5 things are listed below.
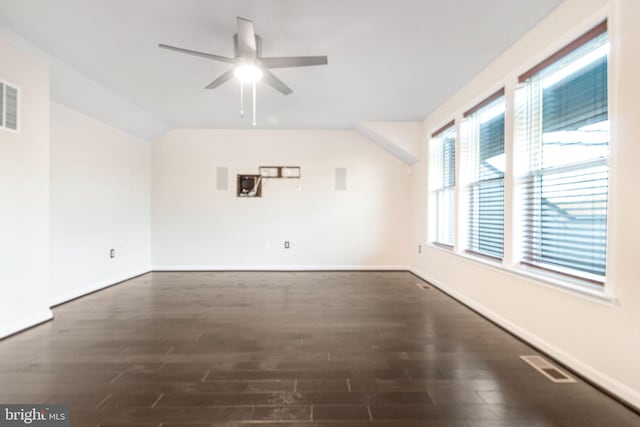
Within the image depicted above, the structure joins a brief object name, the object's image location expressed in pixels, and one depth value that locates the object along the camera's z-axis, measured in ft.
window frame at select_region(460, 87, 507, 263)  9.18
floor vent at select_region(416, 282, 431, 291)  13.28
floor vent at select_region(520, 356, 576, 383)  6.04
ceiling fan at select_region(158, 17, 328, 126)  6.82
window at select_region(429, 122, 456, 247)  12.91
